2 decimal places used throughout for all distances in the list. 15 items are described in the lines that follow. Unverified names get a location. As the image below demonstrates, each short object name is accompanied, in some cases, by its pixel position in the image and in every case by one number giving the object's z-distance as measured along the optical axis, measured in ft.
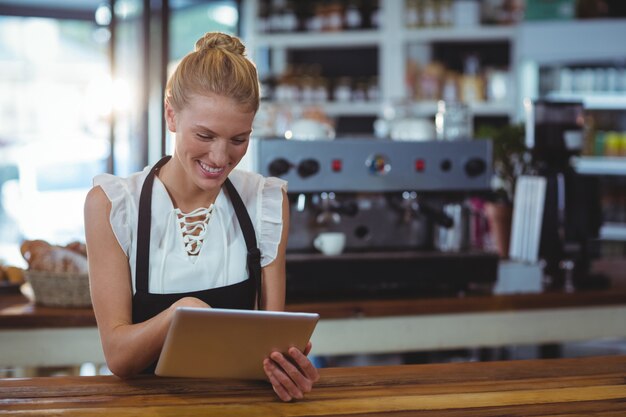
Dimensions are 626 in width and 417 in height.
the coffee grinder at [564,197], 9.51
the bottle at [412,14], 18.63
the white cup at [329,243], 8.88
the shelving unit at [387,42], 18.25
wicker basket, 8.05
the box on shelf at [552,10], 17.51
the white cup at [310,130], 9.46
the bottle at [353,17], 19.07
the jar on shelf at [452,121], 9.87
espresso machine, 8.77
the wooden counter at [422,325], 8.08
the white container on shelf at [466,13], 18.29
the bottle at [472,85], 18.39
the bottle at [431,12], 18.53
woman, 5.20
